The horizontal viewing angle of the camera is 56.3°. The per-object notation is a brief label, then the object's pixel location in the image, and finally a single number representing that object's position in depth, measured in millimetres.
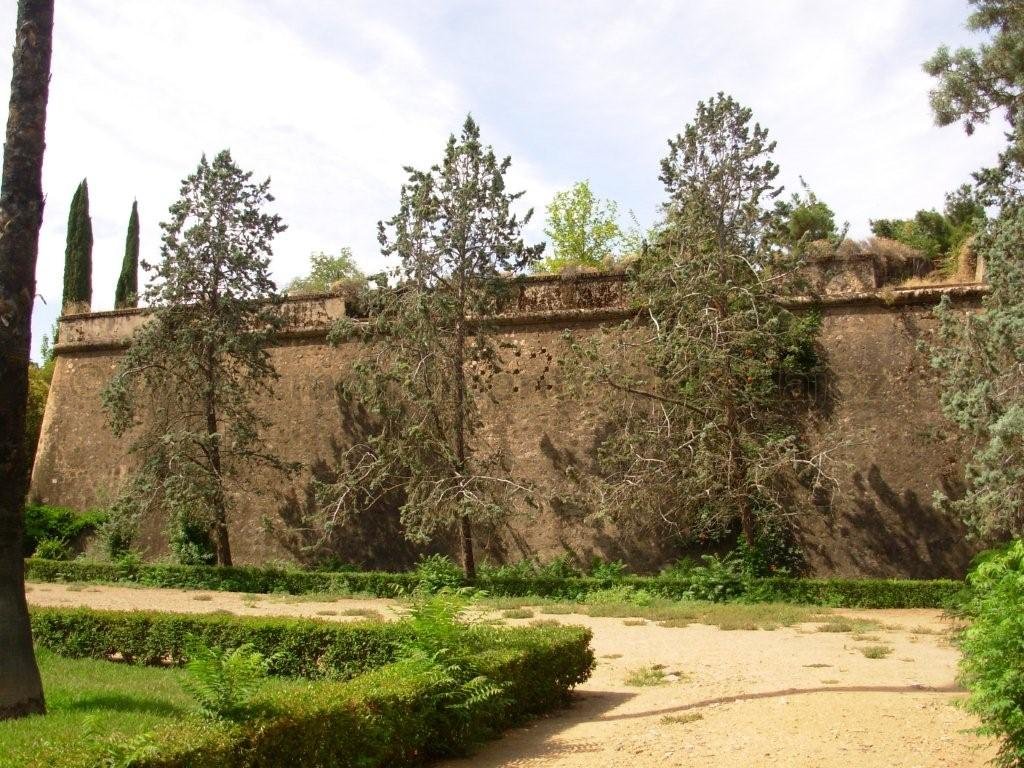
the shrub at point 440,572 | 15277
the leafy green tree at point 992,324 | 12688
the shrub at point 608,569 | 15789
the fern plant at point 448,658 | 6238
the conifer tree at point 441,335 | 16188
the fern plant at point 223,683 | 4992
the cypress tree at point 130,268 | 29172
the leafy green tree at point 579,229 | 35812
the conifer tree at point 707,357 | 15117
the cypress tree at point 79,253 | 28219
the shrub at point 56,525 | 20422
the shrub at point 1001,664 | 4730
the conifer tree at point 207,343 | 17797
